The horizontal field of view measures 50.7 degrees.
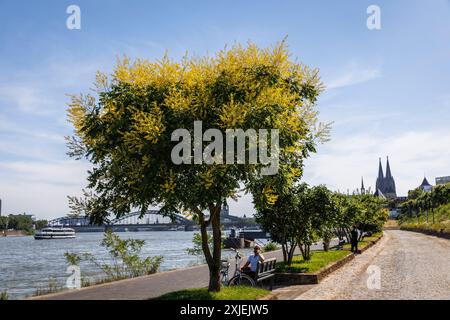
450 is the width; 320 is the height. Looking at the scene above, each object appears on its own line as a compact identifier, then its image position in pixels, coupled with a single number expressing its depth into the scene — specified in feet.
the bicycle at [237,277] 47.46
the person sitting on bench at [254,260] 49.62
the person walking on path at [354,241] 103.15
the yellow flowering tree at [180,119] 34.94
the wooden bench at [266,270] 47.86
